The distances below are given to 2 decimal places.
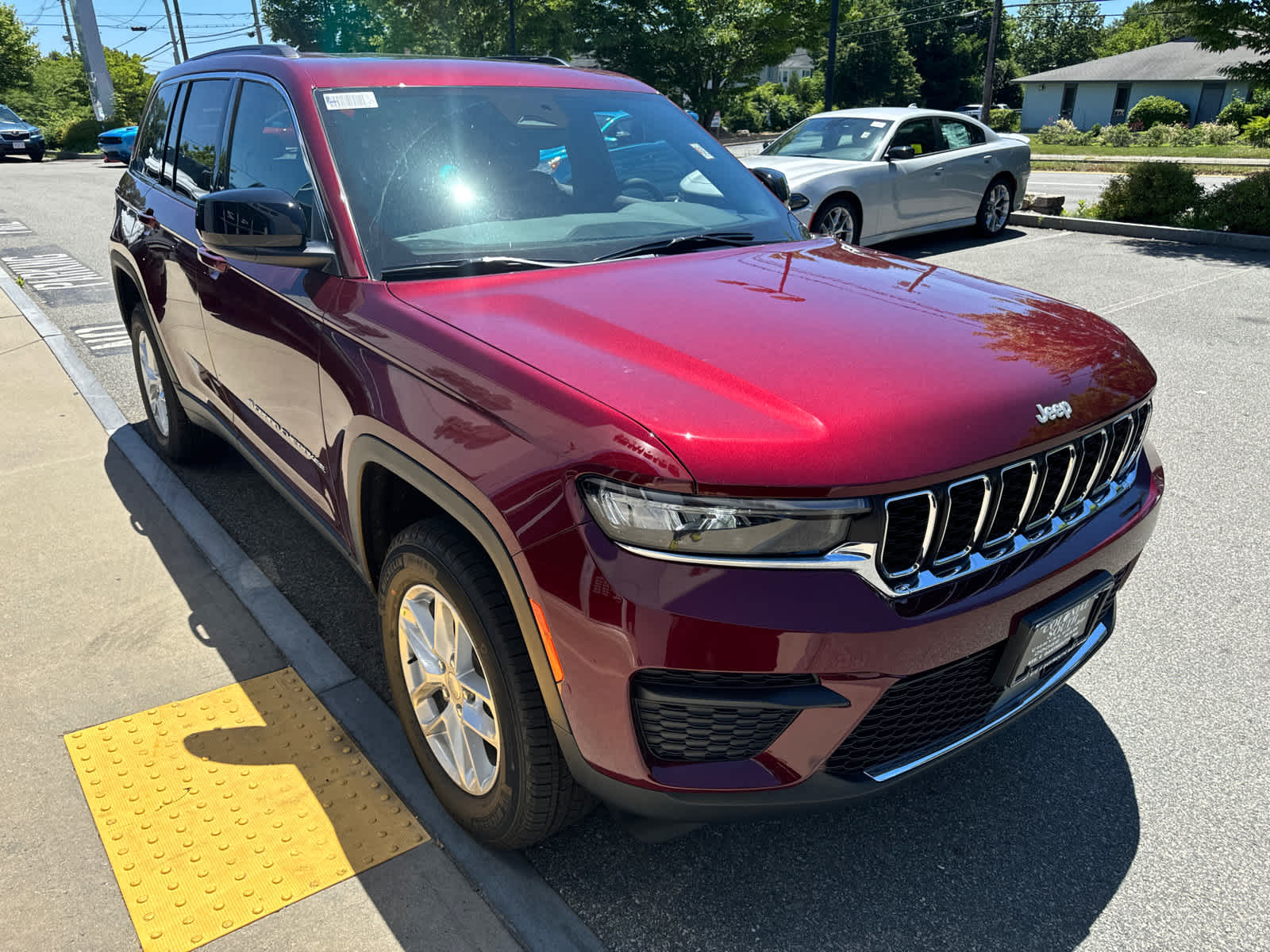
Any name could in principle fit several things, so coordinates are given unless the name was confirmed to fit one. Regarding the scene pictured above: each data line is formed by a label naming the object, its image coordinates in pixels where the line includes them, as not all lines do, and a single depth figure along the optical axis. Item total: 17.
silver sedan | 9.42
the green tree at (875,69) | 57.84
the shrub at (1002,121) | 50.47
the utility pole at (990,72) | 27.76
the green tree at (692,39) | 43.78
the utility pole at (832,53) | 19.53
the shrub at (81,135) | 34.09
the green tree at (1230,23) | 10.27
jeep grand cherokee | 1.74
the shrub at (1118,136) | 39.03
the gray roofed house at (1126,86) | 51.12
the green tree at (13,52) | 43.09
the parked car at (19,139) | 28.36
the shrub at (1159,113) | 44.09
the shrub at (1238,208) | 10.64
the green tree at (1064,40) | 84.94
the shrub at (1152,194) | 11.41
